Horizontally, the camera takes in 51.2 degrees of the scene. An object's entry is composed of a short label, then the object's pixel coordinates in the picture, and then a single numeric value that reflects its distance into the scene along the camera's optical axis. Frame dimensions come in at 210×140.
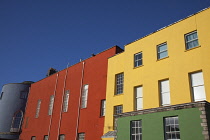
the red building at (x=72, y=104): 25.33
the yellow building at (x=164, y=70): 16.70
